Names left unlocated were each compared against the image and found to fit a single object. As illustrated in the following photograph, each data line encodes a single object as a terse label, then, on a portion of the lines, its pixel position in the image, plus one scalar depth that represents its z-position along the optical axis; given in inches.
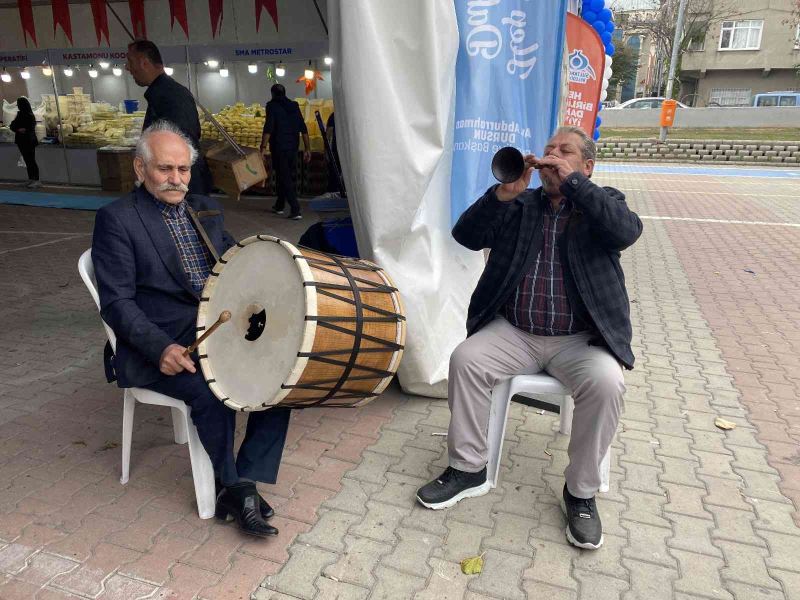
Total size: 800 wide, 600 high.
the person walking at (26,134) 441.4
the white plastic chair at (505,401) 96.8
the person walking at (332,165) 159.5
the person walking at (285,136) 331.6
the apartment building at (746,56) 1250.6
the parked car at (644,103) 1033.1
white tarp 109.4
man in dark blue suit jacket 86.6
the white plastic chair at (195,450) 90.0
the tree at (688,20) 1246.3
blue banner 123.0
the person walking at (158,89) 156.4
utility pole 851.4
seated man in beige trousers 88.9
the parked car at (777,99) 974.4
